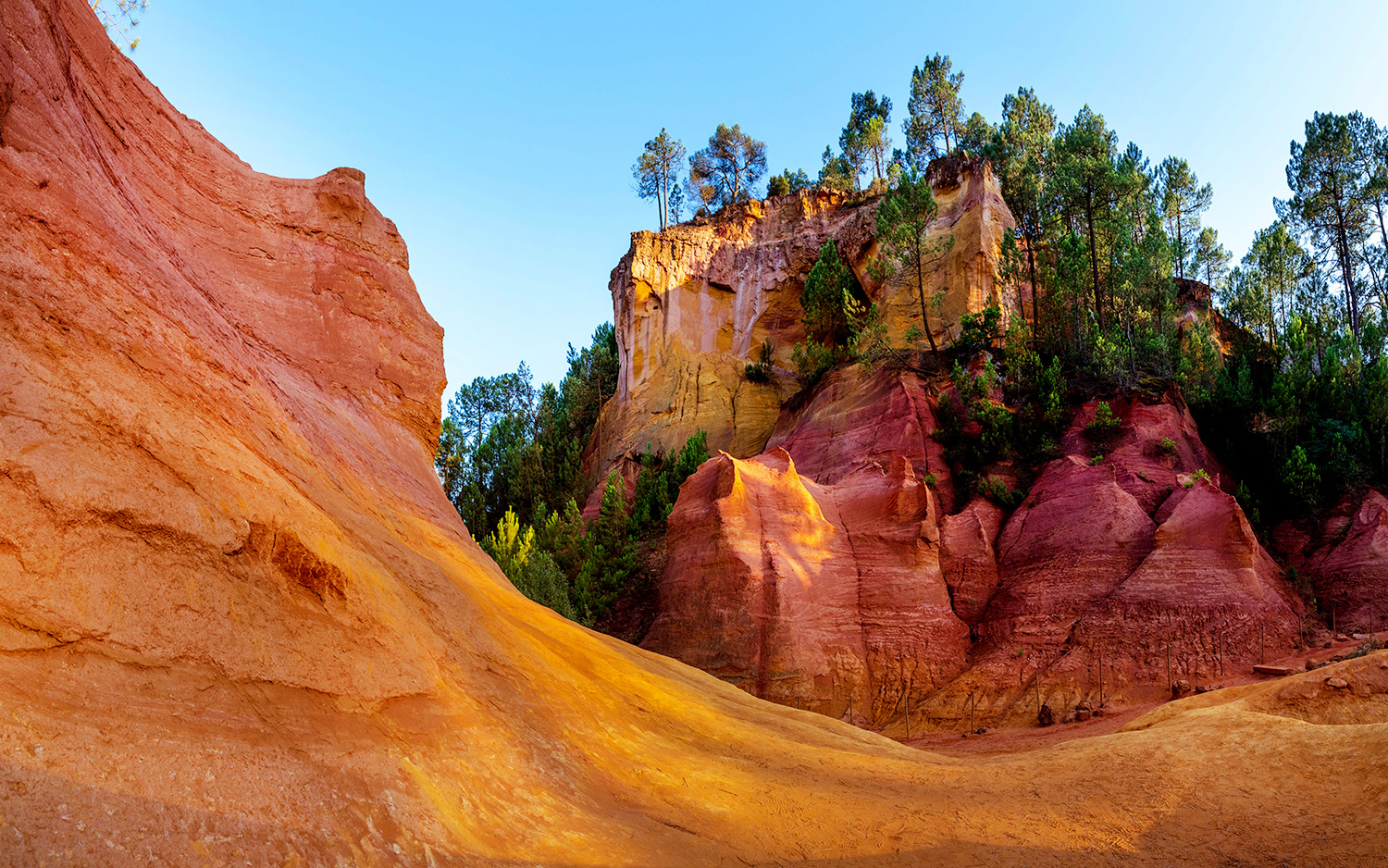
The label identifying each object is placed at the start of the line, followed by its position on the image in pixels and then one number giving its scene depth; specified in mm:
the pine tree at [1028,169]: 36344
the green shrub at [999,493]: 25188
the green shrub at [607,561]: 26656
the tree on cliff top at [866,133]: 52219
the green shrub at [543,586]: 24203
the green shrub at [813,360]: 34219
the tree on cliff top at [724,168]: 55469
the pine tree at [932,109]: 50688
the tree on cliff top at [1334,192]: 36500
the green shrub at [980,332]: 30812
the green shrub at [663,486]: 31281
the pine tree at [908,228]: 33438
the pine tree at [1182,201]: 49656
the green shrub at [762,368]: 41062
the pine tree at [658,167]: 55344
